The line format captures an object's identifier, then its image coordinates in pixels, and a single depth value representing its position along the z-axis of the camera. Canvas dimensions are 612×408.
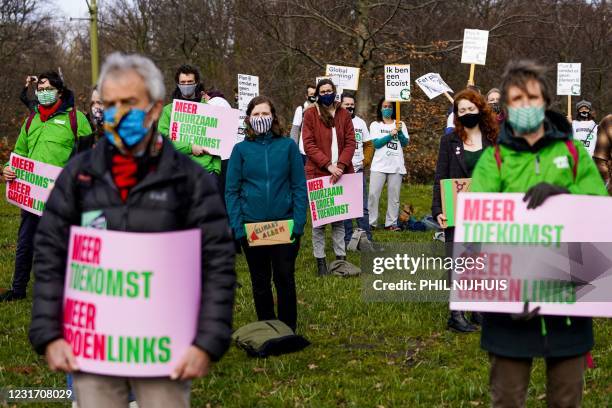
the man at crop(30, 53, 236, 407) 3.39
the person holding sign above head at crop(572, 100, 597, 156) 15.51
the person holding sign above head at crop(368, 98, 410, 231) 14.45
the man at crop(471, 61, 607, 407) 4.03
